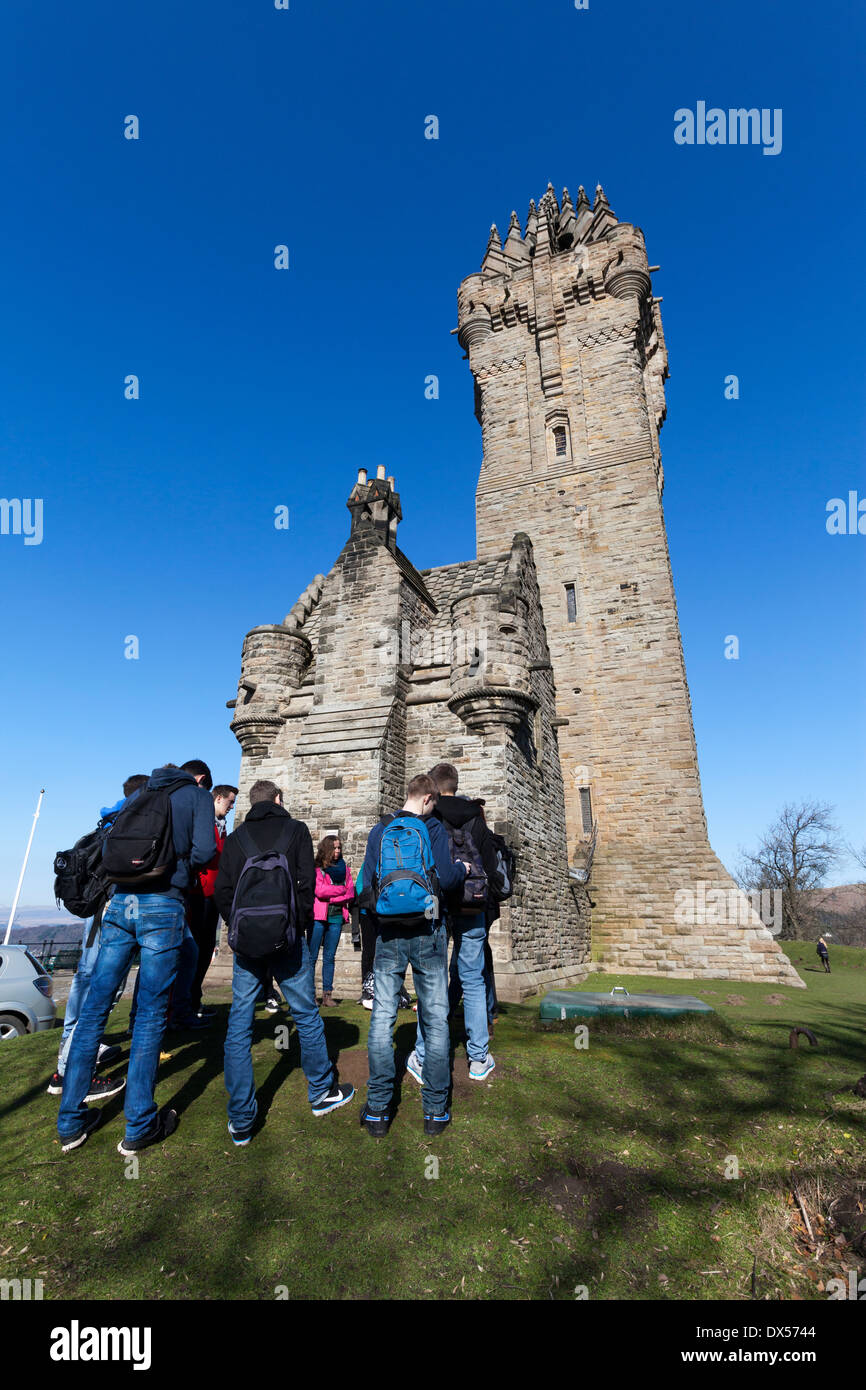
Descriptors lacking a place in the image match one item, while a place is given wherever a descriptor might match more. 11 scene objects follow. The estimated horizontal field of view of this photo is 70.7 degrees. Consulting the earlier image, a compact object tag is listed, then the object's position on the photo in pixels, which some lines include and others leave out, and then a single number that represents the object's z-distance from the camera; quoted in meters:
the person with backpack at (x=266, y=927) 3.71
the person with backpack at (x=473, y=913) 4.89
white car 8.05
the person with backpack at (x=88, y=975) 4.45
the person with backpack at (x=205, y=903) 5.81
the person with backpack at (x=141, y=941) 3.72
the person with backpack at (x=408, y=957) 3.88
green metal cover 6.78
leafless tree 36.72
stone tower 17.50
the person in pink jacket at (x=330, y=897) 7.27
